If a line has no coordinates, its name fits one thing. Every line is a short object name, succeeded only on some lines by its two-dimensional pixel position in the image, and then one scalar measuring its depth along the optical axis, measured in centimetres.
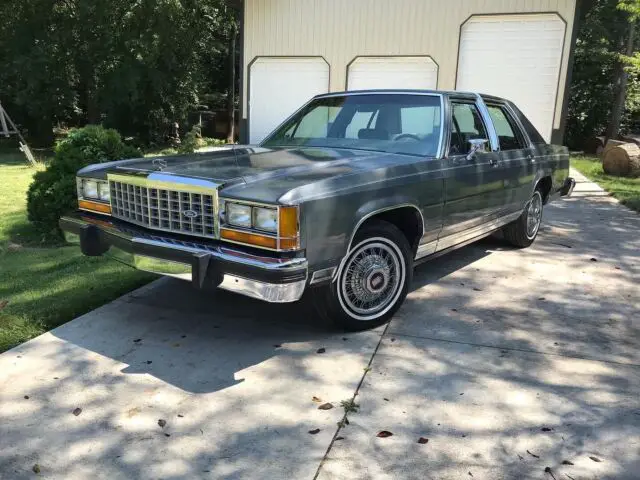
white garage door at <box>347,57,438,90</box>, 1312
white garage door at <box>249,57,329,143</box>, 1413
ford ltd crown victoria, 323
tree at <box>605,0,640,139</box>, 1880
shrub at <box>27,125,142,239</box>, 643
